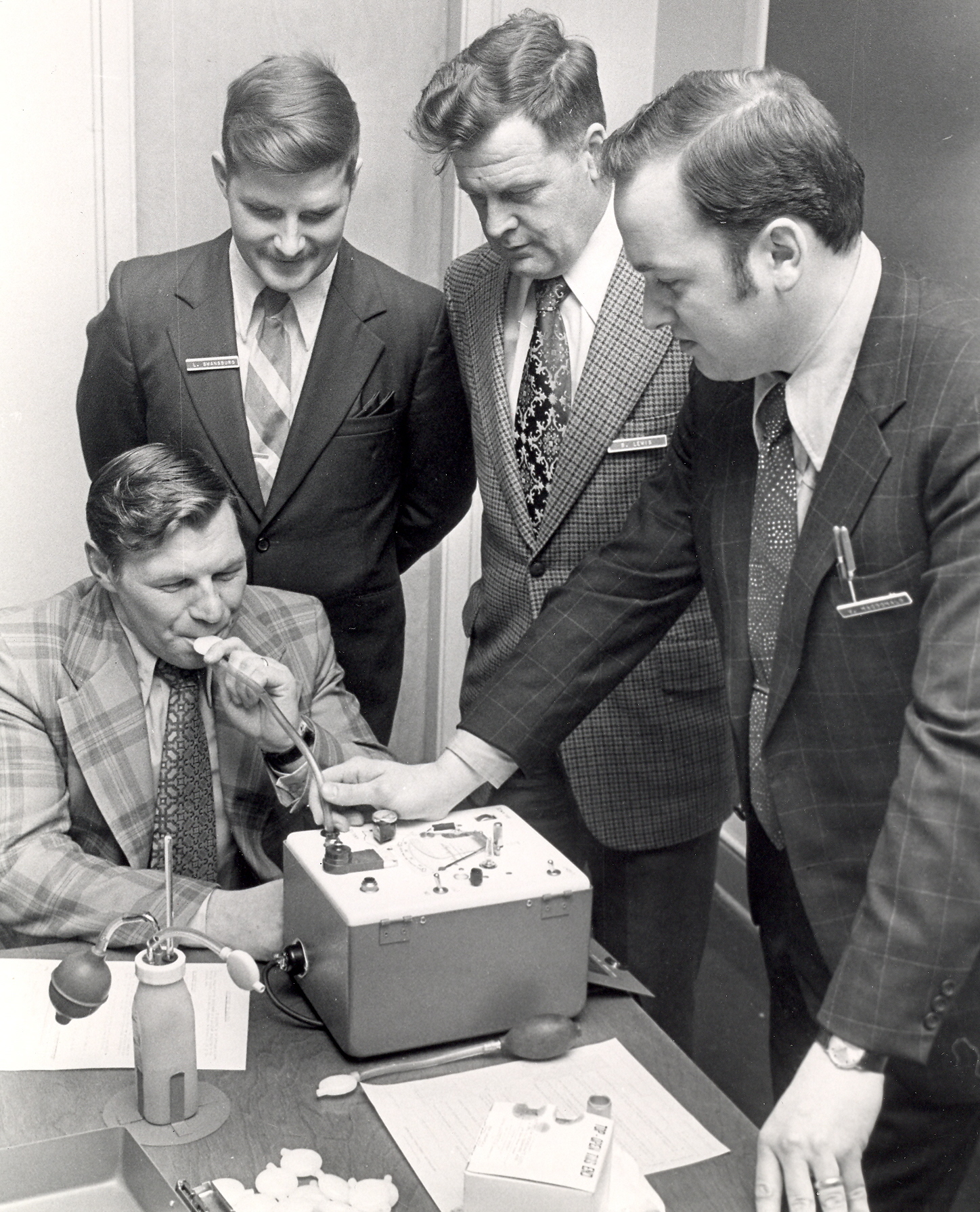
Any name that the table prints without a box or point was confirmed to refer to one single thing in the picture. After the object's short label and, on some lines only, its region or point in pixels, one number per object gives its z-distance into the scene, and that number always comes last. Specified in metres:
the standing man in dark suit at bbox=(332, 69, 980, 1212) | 1.25
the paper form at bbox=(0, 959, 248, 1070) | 1.49
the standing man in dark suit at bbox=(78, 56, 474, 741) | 2.04
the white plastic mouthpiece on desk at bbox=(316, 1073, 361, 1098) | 1.42
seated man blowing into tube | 1.96
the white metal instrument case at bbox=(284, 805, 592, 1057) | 1.47
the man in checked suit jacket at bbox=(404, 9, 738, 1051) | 1.94
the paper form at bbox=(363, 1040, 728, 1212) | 1.33
